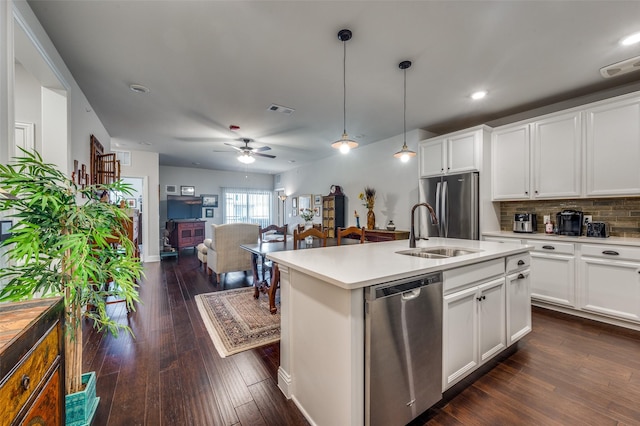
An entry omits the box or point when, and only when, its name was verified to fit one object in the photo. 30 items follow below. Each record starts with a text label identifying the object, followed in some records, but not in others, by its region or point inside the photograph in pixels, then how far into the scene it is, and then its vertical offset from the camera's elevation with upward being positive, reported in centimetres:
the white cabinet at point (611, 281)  254 -70
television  756 +19
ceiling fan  454 +103
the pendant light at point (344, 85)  211 +146
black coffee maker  312 -12
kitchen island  123 -58
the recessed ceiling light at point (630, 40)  213 +146
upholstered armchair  418 -54
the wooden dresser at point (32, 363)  71 -49
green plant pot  139 -107
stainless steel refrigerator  368 +13
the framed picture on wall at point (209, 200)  850 +44
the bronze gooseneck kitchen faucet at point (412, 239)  223 -23
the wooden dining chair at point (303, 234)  309 -26
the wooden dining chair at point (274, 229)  392 -27
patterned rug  241 -119
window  900 +29
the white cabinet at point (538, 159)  306 +70
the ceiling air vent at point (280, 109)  352 +147
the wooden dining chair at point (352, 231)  327 -24
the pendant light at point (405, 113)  254 +147
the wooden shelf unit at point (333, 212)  605 +3
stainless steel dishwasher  124 -71
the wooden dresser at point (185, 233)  697 -55
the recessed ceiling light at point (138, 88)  296 +147
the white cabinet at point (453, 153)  368 +93
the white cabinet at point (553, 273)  293 -71
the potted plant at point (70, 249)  112 -16
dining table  300 -45
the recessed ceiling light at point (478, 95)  314 +148
